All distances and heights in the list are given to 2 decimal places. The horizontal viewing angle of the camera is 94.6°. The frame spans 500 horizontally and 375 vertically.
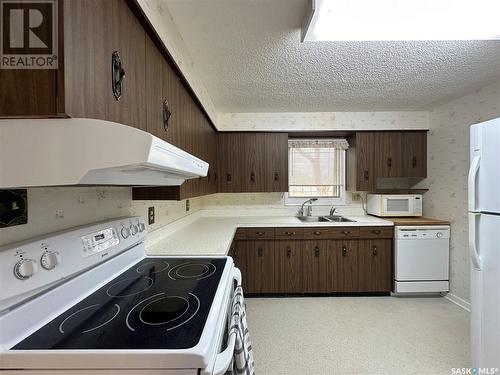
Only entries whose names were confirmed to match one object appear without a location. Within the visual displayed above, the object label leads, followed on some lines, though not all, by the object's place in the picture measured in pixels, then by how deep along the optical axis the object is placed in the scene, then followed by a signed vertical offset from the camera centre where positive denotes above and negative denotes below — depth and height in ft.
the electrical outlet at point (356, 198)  10.74 -0.61
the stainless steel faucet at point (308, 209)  10.44 -1.11
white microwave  9.48 -0.82
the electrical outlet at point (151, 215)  5.47 -0.75
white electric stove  1.92 -1.43
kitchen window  10.80 +0.56
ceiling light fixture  4.22 +3.30
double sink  9.97 -1.48
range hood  1.66 +0.25
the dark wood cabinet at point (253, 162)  9.88 +0.98
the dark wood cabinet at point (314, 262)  8.89 -3.01
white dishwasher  8.71 -2.79
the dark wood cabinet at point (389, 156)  9.73 +1.23
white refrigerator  4.26 -1.10
